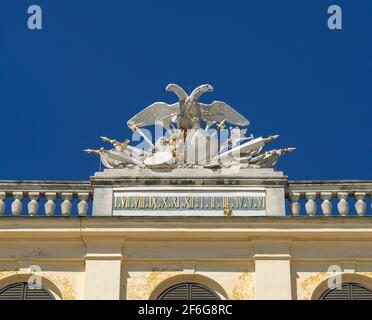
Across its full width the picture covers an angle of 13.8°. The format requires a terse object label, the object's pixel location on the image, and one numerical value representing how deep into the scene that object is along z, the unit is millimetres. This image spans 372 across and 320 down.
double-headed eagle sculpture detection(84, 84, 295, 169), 30047
